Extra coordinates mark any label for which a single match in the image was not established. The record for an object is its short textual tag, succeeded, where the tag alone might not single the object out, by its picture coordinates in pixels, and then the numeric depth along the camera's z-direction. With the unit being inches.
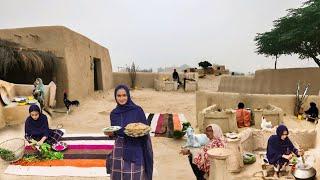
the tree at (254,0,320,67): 540.5
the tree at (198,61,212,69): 886.3
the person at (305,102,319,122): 310.0
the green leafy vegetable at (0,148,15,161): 176.2
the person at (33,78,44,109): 321.9
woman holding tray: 111.4
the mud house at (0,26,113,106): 394.1
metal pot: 140.0
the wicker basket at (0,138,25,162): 177.2
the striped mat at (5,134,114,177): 167.8
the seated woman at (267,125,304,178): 161.0
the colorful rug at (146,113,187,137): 278.2
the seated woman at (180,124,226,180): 125.8
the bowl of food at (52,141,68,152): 198.7
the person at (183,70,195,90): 656.7
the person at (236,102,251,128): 289.5
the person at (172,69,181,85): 655.8
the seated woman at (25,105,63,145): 190.6
